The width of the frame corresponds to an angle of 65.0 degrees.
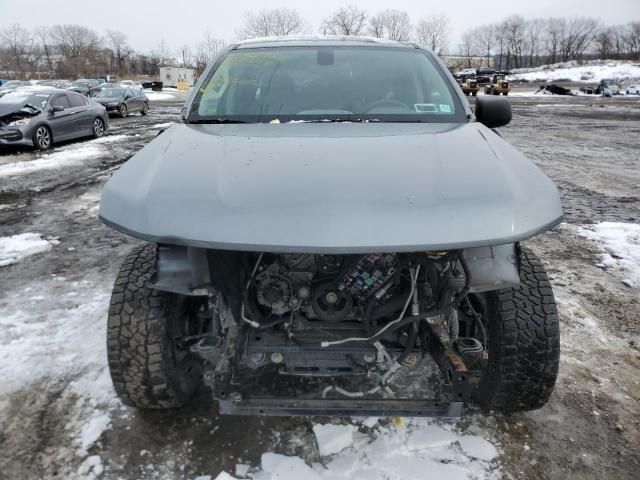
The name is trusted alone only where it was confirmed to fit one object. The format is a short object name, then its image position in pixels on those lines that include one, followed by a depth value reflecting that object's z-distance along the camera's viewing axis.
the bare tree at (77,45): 81.04
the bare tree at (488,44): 109.31
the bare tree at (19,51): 78.94
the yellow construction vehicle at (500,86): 39.15
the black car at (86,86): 27.62
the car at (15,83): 29.38
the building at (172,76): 63.50
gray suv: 1.80
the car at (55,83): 38.28
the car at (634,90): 43.72
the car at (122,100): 19.71
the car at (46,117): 10.73
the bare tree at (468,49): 112.34
